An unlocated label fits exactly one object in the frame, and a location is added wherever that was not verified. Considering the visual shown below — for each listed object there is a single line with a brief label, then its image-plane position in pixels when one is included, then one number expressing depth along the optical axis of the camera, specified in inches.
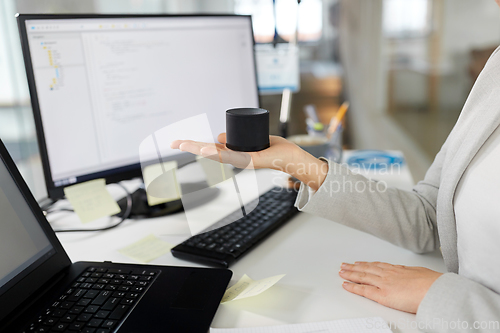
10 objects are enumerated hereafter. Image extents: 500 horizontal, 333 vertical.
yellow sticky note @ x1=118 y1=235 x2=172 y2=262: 27.5
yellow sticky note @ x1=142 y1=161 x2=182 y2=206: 30.6
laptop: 19.4
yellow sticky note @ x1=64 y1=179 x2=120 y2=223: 31.2
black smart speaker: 21.2
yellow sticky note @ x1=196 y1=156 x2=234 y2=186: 27.9
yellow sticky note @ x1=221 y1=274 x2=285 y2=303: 22.1
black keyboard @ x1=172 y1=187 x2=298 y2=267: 26.2
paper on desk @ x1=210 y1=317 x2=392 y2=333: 19.4
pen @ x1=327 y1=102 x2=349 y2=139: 48.0
